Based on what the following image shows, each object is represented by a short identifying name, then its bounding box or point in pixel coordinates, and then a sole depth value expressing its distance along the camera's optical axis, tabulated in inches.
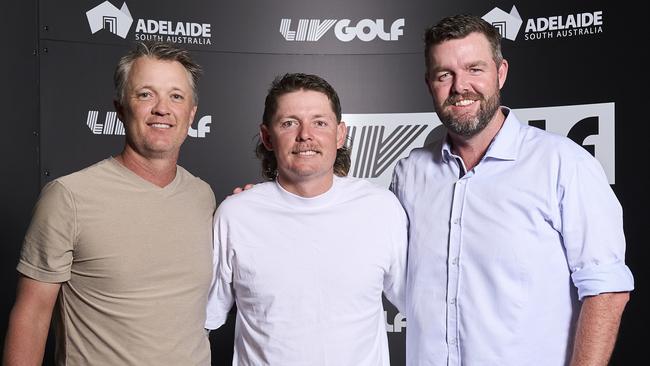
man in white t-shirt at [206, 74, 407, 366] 67.9
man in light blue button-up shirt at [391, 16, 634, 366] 63.5
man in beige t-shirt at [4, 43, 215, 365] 62.7
